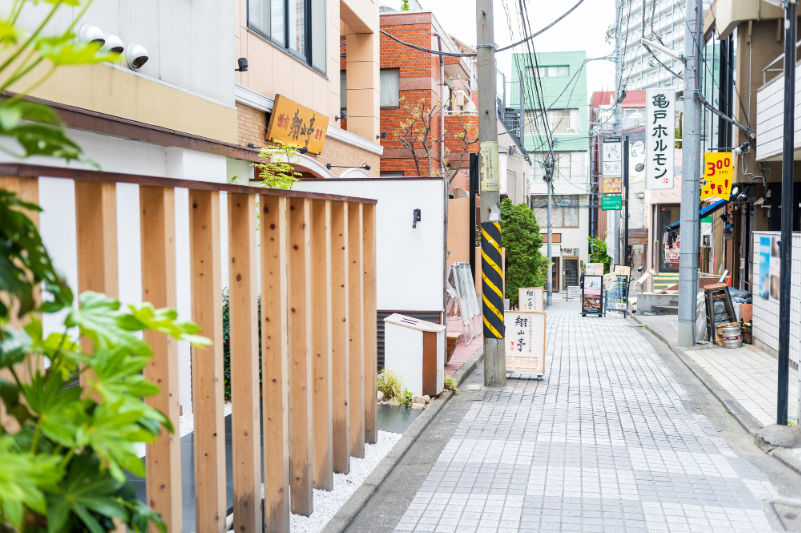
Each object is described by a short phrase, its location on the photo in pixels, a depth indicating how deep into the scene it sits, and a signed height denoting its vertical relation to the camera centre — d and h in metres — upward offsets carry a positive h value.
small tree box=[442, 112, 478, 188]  26.33 +4.08
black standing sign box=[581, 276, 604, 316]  23.47 -1.94
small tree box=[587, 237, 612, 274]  43.69 -0.89
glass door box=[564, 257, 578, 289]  54.44 -2.54
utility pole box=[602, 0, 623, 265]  24.15 +6.59
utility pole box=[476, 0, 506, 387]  9.97 +1.00
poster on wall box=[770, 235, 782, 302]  11.44 -0.48
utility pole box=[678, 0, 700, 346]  13.87 +0.89
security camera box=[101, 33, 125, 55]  6.28 +1.85
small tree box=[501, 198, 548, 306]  24.61 -0.29
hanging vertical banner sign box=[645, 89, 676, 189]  16.02 +2.33
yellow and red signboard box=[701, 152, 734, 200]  17.48 +1.70
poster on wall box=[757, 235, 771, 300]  12.32 -0.52
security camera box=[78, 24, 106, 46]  6.03 +1.86
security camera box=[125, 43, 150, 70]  6.79 +1.88
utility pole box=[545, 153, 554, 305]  36.65 +3.66
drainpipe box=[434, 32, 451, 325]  24.45 +5.00
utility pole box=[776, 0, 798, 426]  6.83 +0.39
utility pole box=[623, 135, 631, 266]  31.39 +2.76
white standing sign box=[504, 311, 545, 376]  10.44 -1.56
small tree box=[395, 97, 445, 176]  24.78 +4.06
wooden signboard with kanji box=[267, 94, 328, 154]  11.80 +2.15
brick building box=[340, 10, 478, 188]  25.23 +5.67
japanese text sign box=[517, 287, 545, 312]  19.59 -1.71
